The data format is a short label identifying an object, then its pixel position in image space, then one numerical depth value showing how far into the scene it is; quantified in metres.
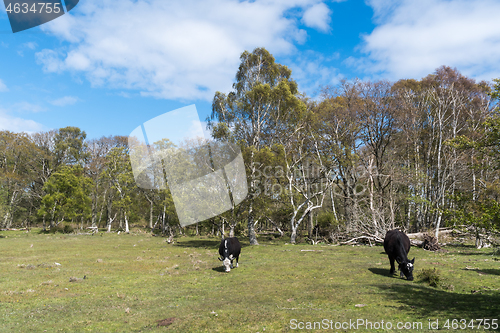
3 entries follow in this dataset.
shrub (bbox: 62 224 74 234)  46.72
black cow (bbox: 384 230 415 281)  12.47
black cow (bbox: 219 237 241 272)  16.41
